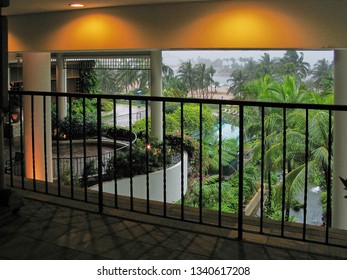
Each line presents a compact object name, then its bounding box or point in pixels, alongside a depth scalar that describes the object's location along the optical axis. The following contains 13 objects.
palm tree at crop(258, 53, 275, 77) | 19.27
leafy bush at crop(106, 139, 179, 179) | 10.18
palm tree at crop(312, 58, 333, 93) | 16.61
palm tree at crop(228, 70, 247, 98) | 19.38
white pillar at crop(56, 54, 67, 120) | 16.14
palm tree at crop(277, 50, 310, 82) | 18.67
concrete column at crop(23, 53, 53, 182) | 8.00
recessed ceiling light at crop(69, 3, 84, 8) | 5.70
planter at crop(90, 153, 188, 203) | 9.63
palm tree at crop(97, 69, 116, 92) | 20.88
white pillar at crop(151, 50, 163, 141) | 11.70
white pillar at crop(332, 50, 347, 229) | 5.97
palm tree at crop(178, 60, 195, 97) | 21.28
